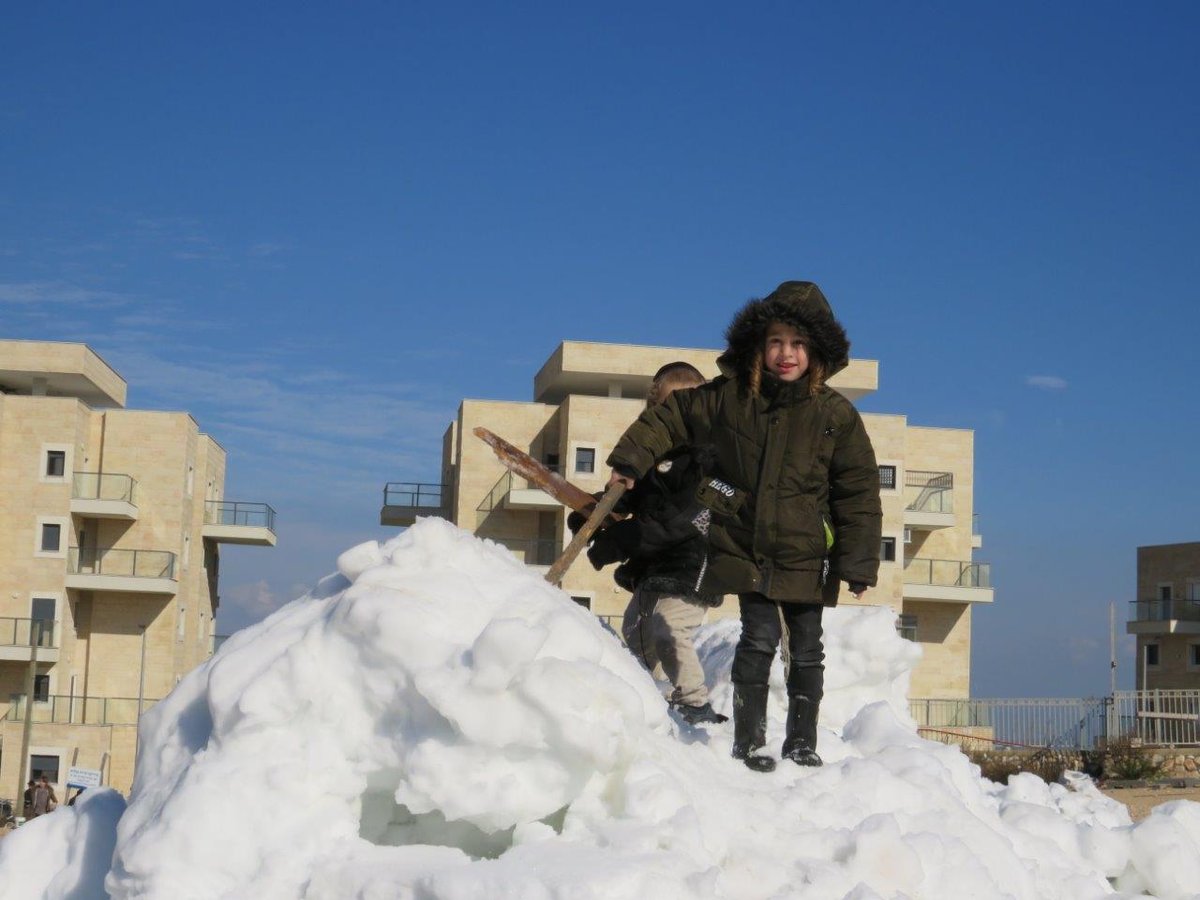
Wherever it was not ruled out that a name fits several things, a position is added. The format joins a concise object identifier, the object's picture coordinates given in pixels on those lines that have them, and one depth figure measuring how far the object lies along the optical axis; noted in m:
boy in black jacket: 5.16
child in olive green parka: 4.69
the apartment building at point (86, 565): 35.84
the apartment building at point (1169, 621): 49.56
